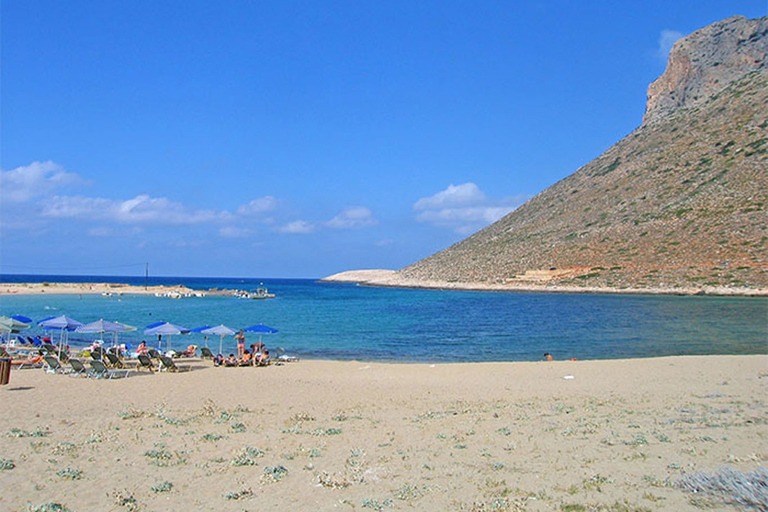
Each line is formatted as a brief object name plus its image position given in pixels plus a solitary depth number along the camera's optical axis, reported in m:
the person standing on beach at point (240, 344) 21.99
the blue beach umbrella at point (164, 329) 20.12
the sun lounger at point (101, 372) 16.95
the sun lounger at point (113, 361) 18.80
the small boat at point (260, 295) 82.50
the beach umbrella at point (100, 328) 19.59
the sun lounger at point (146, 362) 18.70
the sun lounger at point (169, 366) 18.77
